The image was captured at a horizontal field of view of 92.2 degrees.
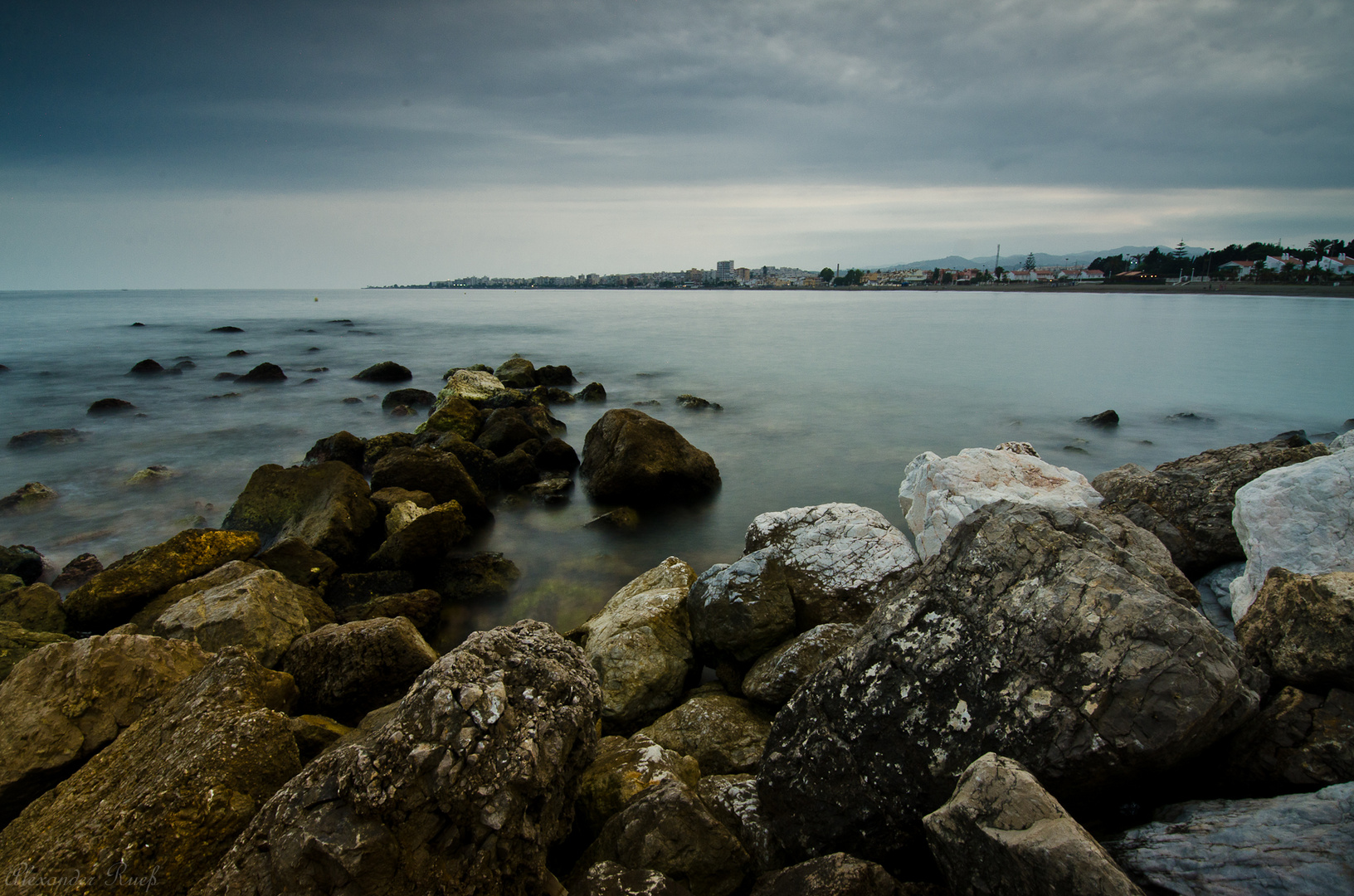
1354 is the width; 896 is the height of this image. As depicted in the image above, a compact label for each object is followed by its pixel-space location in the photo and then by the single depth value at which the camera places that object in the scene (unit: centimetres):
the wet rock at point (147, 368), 2481
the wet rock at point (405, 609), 629
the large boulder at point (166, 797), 262
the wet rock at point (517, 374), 2058
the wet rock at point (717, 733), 397
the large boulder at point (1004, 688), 230
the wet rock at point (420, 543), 748
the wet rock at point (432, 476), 912
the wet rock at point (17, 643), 440
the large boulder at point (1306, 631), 271
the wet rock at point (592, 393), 2002
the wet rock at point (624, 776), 310
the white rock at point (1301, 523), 421
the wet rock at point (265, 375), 2316
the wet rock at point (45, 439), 1473
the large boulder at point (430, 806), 224
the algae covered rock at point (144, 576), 586
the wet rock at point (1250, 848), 197
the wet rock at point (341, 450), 1159
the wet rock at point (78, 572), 759
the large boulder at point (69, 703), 330
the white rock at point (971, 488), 600
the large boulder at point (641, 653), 485
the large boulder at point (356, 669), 414
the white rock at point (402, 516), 803
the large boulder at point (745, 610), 485
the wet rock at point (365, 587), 686
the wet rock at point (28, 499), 1055
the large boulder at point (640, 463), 1021
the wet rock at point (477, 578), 750
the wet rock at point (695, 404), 1922
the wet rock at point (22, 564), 766
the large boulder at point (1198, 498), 559
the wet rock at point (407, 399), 1902
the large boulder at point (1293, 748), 239
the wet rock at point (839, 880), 230
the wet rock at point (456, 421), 1323
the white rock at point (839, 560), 510
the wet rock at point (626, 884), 237
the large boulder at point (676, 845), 264
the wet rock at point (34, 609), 584
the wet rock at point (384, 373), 2294
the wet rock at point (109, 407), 1781
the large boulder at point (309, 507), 768
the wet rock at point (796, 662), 415
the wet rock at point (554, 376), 2227
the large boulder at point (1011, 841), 183
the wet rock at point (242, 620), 469
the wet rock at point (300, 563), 685
